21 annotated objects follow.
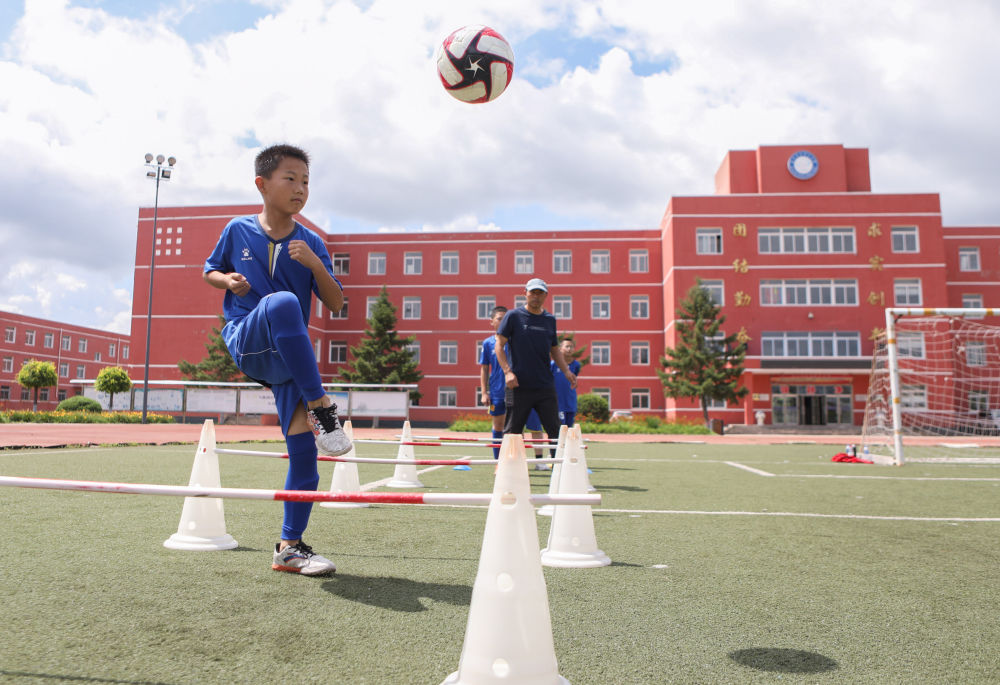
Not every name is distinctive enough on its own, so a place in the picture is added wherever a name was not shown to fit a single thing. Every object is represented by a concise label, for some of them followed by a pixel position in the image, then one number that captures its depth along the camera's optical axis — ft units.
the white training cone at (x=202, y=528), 12.39
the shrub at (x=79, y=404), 97.81
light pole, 108.06
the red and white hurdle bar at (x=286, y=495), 7.34
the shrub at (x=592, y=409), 105.91
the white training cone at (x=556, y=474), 16.84
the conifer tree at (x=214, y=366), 137.08
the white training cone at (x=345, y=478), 19.06
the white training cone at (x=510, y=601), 6.13
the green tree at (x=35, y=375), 150.00
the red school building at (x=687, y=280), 136.67
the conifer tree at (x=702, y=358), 126.21
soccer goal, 90.84
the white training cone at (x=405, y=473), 24.43
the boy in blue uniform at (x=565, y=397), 34.73
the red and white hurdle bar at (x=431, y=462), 14.29
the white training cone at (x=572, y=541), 11.64
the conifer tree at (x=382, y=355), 142.31
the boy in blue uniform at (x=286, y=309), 9.98
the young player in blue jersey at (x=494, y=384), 28.81
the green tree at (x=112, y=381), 110.63
